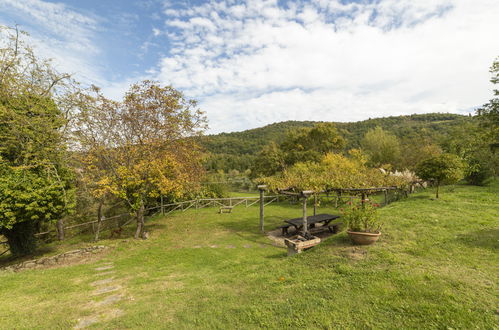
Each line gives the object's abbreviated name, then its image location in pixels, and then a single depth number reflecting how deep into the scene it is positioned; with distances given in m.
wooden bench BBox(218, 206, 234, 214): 16.20
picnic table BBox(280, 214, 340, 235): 9.70
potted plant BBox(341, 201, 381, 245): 5.46
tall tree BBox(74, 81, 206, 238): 9.39
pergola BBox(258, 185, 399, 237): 8.30
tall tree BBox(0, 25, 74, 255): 7.33
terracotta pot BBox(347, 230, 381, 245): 5.42
